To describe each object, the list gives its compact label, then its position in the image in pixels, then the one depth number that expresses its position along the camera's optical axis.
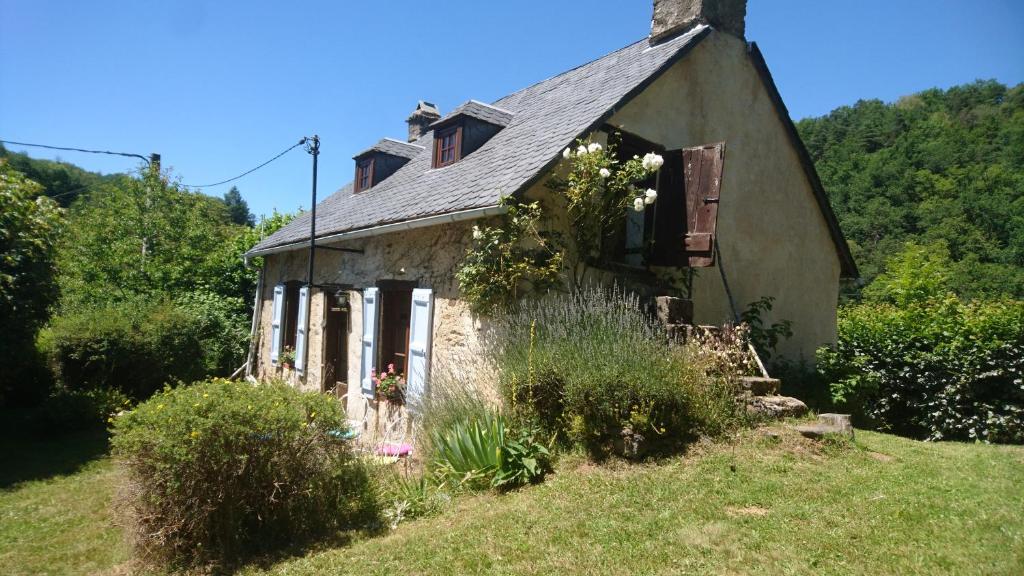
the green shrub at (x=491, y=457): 4.77
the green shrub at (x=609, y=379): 4.86
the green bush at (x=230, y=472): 3.98
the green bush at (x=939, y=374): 6.77
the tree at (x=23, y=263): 7.17
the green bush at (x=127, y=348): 9.07
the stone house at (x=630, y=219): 6.59
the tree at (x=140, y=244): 15.23
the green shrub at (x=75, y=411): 8.11
